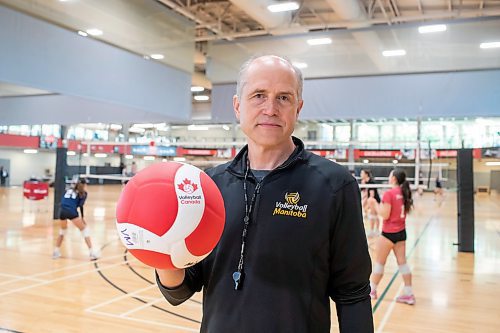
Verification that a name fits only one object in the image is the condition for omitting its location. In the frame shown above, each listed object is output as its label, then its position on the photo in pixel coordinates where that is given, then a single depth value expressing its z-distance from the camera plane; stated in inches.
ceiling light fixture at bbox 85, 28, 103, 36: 364.2
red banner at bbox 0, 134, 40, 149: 967.0
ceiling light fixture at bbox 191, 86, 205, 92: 695.6
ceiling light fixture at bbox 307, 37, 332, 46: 458.3
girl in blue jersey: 308.5
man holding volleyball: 52.2
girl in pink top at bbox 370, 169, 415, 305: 223.6
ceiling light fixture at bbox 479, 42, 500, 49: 400.2
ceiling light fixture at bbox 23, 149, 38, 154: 1136.4
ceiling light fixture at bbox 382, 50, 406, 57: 430.5
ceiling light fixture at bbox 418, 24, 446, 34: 416.7
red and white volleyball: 51.2
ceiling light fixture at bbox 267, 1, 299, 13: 410.9
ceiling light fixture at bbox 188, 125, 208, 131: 1276.2
